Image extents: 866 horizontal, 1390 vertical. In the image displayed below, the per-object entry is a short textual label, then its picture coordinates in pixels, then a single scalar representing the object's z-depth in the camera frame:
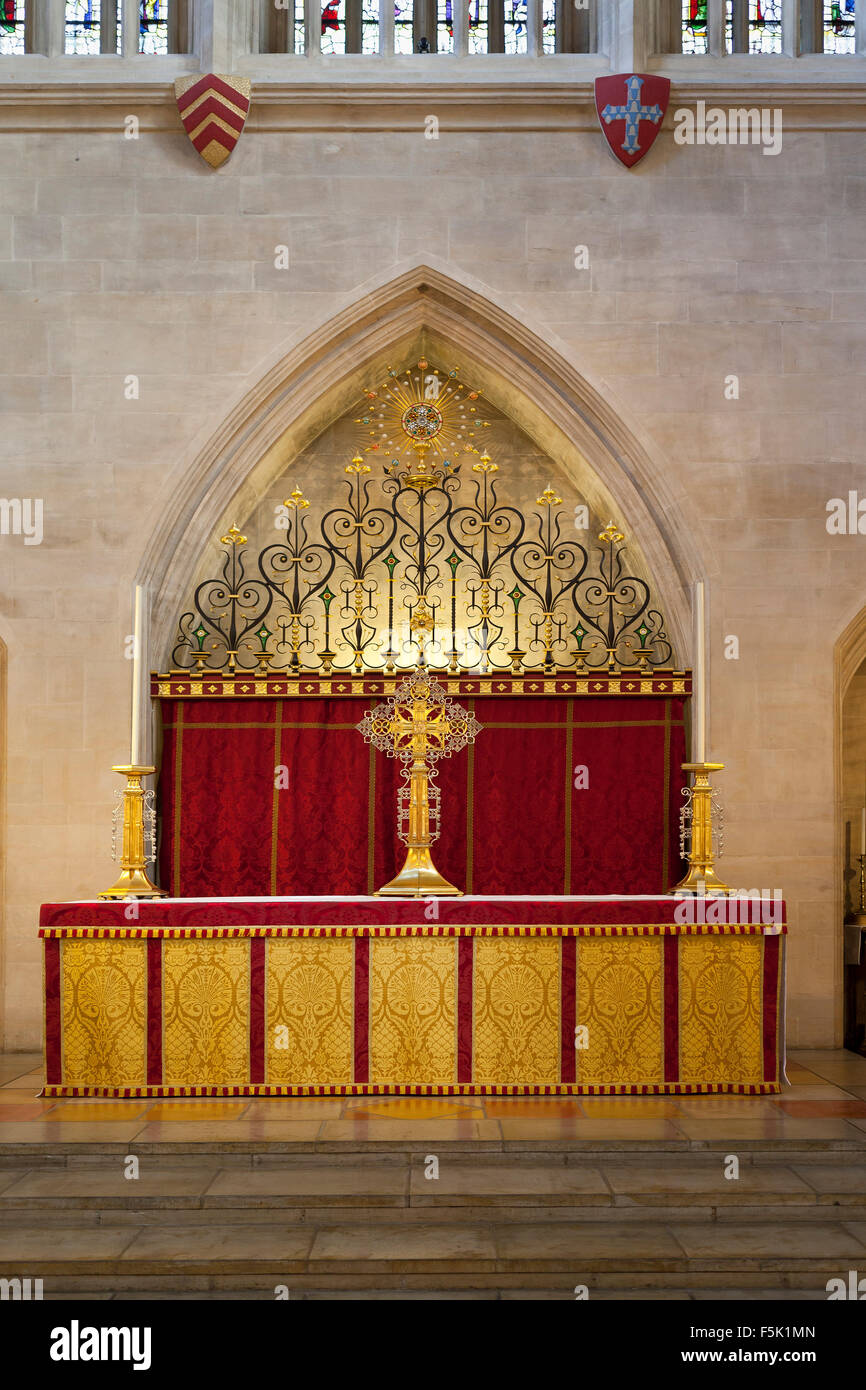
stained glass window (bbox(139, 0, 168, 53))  8.27
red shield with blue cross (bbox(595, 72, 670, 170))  7.53
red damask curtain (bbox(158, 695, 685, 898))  7.36
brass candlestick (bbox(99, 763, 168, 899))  5.69
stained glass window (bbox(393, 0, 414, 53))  8.27
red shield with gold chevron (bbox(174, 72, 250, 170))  7.52
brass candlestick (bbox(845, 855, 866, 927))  7.35
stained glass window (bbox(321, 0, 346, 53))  8.30
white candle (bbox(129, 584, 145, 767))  5.70
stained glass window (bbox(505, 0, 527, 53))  8.30
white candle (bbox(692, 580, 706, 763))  5.63
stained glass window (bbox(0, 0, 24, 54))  8.23
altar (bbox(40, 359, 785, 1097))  5.41
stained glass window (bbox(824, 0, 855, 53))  8.23
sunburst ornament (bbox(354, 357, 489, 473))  8.39
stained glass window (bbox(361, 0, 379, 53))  8.32
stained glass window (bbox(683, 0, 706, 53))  8.35
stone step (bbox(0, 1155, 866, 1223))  4.29
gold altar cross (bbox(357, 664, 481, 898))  5.73
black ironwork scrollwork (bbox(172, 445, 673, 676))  7.99
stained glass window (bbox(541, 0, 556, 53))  8.27
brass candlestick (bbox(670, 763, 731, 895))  5.70
